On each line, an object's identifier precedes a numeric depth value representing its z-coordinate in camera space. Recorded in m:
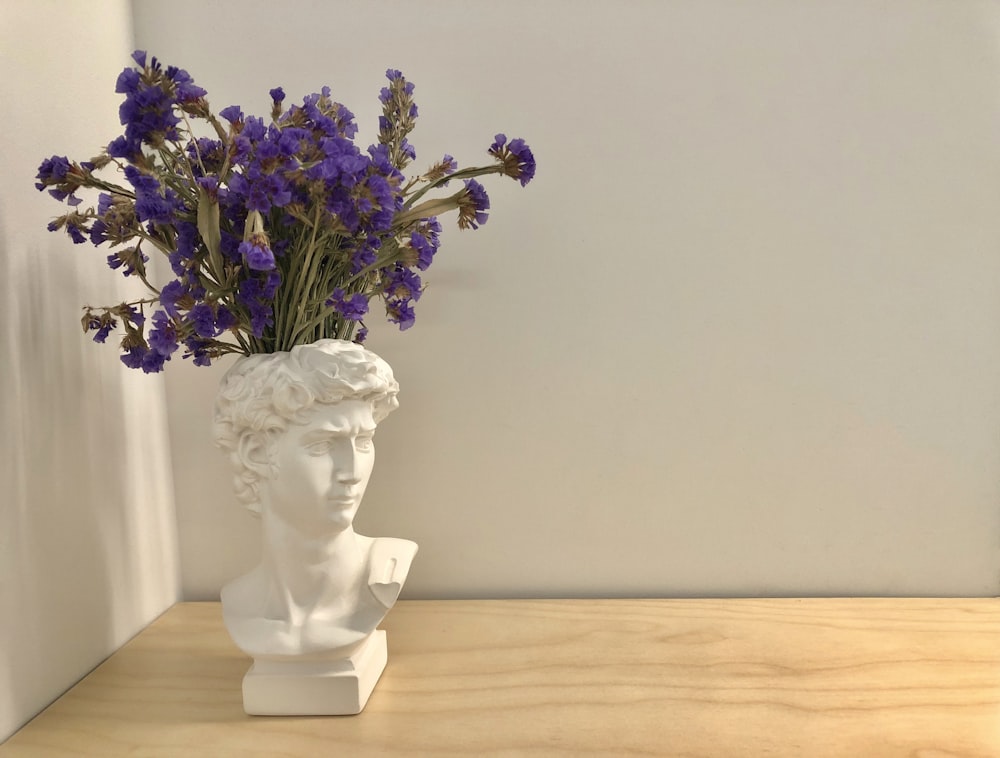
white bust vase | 0.92
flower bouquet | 0.84
